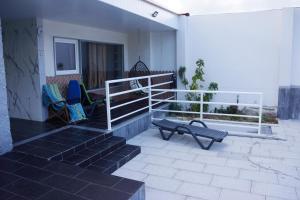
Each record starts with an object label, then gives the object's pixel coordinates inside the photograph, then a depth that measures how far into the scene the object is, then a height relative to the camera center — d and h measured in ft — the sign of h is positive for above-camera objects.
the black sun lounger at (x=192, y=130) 15.12 -3.55
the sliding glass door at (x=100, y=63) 22.35 +1.04
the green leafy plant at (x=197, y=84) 23.88 -1.00
